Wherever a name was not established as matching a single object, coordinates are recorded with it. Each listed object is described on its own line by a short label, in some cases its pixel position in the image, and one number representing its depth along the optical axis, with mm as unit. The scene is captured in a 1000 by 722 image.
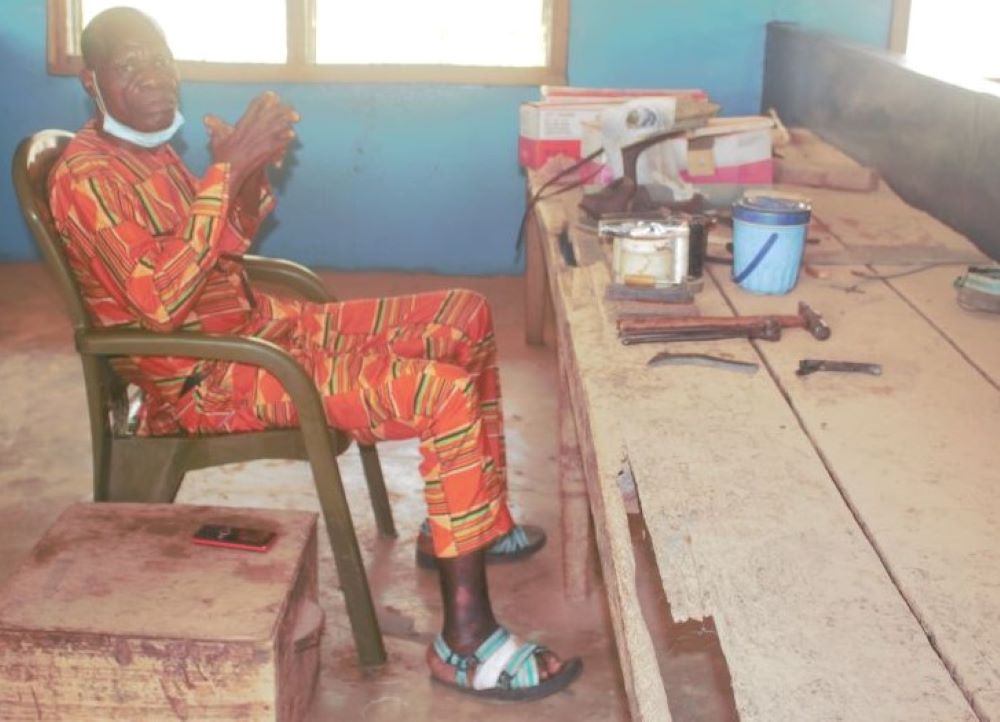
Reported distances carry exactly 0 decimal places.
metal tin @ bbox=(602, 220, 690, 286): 1995
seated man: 2055
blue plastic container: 2045
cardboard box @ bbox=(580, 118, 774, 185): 2951
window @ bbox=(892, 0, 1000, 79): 4707
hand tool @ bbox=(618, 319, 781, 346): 1800
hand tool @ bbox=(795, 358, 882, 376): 1675
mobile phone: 1949
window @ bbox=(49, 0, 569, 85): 4754
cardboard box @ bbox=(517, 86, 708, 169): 3154
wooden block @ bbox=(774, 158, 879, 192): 2908
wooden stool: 1744
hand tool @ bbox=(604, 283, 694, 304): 1983
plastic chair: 2094
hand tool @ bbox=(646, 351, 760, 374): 1698
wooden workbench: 1011
